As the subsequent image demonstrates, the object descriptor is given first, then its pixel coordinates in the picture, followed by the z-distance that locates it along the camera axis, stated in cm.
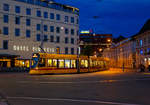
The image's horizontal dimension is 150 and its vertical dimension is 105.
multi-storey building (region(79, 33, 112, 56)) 12488
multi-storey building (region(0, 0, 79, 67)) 4588
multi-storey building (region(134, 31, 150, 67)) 5403
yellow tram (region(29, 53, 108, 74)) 2791
